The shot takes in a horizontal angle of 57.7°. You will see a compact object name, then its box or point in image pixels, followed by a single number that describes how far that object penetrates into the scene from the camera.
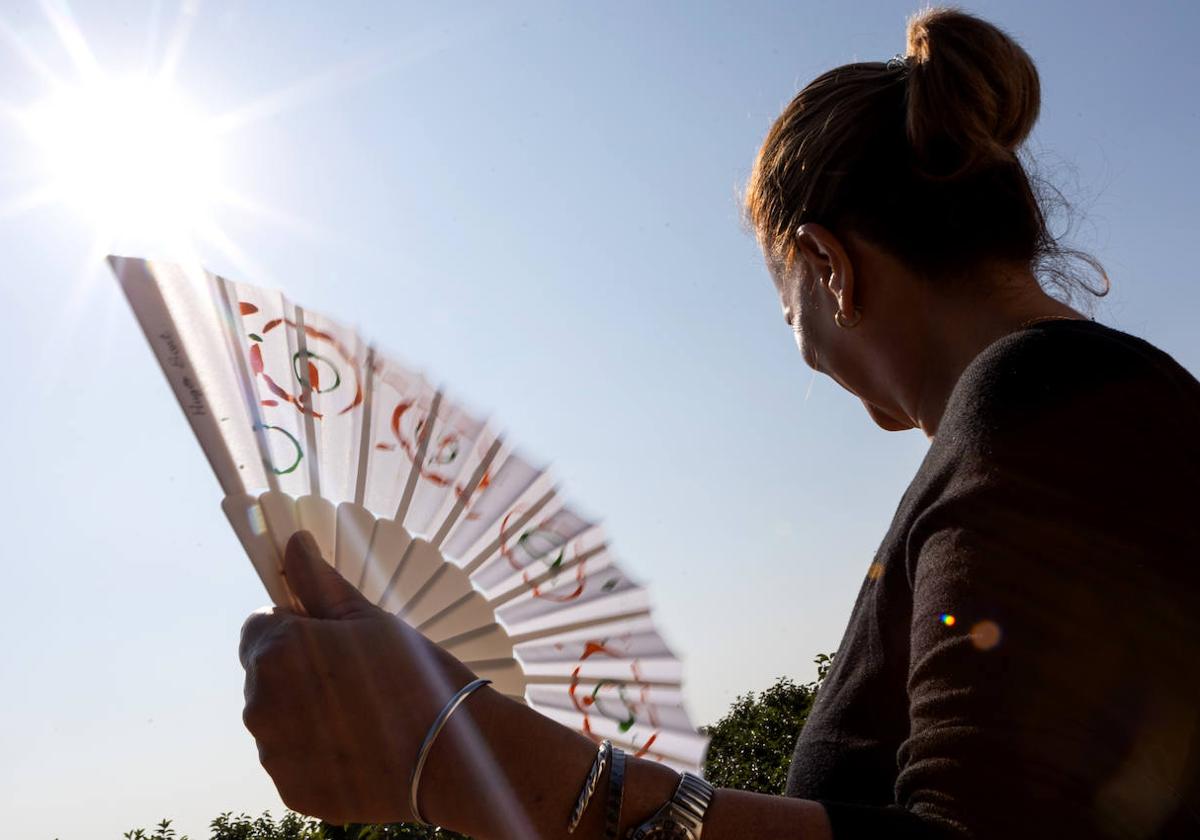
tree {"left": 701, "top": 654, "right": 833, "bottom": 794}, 12.03
